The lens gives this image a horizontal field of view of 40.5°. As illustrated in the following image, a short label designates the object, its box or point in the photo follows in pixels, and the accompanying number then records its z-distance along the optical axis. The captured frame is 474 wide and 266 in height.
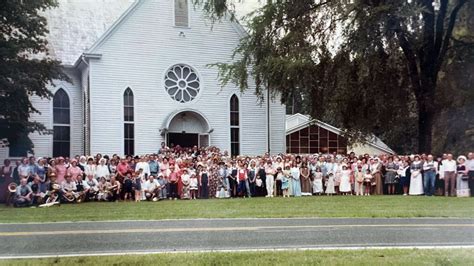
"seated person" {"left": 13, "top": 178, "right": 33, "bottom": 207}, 18.83
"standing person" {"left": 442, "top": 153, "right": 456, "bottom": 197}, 23.30
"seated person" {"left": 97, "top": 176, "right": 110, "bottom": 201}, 21.09
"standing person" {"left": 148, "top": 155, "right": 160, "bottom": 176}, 22.56
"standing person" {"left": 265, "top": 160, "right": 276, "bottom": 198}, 23.70
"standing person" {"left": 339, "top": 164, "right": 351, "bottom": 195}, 24.59
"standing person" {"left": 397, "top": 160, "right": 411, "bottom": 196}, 24.36
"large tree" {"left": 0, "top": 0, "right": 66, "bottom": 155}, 20.73
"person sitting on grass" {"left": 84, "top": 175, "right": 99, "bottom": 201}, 20.84
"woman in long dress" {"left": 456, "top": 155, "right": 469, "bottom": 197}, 22.94
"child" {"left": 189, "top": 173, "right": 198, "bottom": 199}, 22.52
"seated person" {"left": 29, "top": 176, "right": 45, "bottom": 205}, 19.28
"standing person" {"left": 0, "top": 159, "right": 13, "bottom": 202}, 19.69
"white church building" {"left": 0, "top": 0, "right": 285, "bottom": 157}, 30.42
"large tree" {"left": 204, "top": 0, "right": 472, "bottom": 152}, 25.02
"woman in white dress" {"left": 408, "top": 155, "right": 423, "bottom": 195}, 23.75
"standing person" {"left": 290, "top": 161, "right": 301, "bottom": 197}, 23.78
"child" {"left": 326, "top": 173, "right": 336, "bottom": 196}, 24.61
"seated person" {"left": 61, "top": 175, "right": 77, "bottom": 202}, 20.00
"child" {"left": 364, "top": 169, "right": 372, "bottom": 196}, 24.66
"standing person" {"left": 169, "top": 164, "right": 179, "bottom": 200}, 22.41
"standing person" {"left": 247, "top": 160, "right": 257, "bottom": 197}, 23.75
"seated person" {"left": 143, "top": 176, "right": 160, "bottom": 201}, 21.70
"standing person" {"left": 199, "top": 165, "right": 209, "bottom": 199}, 22.69
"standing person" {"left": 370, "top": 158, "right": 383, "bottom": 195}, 24.69
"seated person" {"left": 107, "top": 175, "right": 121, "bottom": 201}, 21.20
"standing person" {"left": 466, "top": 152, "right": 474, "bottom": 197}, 22.85
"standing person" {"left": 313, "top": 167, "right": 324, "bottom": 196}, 24.64
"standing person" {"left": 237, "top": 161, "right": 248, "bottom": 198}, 23.50
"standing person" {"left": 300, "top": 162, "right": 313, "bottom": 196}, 24.45
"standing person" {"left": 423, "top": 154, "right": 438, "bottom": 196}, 23.45
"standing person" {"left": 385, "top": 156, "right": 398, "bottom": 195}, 24.61
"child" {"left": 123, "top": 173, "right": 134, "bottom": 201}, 21.42
